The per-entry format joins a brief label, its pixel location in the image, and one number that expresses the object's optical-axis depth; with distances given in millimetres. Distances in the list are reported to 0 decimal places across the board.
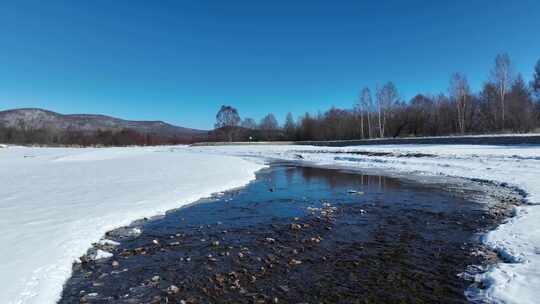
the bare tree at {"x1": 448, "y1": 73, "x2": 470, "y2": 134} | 57497
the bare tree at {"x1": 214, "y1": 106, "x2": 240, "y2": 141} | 105806
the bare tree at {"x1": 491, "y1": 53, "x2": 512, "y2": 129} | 50812
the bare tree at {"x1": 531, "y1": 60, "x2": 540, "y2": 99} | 53669
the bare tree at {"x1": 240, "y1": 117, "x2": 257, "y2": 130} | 128500
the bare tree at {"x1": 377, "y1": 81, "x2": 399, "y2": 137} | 71000
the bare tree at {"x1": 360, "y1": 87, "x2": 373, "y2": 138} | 72500
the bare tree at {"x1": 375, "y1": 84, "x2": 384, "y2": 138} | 70475
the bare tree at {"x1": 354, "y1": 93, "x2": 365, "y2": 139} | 72175
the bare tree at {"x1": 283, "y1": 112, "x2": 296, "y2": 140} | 96356
